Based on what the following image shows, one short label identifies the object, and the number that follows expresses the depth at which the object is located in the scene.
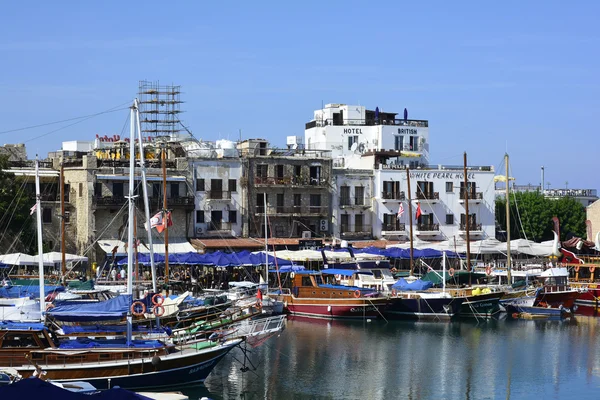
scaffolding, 101.50
